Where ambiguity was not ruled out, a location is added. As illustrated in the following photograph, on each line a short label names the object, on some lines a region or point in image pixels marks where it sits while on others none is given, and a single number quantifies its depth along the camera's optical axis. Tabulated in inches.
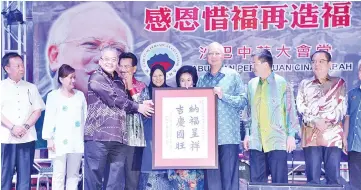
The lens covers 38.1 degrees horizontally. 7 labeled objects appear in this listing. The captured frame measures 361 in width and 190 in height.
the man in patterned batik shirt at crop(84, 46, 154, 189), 196.7
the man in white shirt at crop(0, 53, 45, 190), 208.7
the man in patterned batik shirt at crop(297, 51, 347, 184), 199.0
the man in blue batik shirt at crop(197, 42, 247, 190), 200.7
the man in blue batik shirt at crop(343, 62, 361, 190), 200.2
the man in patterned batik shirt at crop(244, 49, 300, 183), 199.6
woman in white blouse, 204.5
